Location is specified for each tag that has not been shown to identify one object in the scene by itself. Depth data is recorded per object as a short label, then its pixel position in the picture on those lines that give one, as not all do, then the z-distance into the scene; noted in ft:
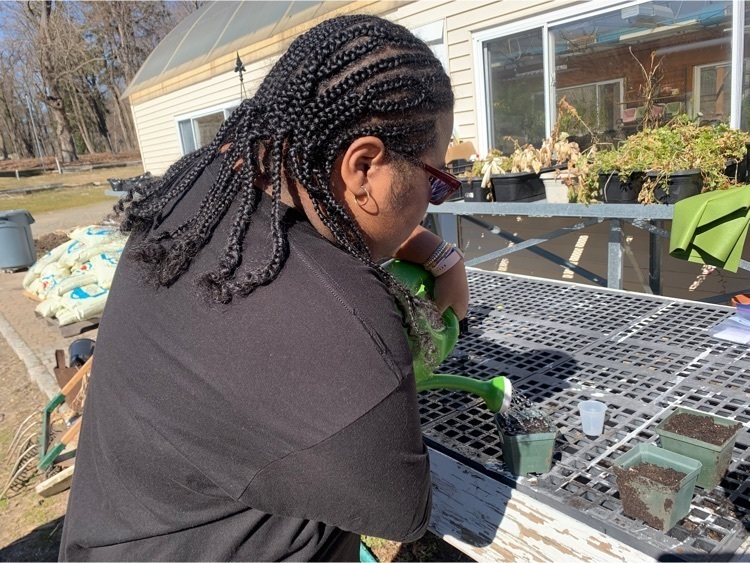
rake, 11.00
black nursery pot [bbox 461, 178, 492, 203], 14.57
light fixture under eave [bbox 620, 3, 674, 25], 13.89
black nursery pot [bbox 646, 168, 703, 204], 10.52
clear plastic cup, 4.99
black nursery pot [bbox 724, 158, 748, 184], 11.15
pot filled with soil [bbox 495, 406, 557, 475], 4.42
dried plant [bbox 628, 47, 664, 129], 14.13
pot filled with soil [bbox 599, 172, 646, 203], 11.35
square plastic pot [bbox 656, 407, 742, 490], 4.10
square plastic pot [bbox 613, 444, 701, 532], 3.74
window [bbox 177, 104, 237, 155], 32.89
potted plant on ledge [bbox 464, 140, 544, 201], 13.79
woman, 2.56
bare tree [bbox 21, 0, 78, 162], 84.79
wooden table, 3.90
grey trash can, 30.35
